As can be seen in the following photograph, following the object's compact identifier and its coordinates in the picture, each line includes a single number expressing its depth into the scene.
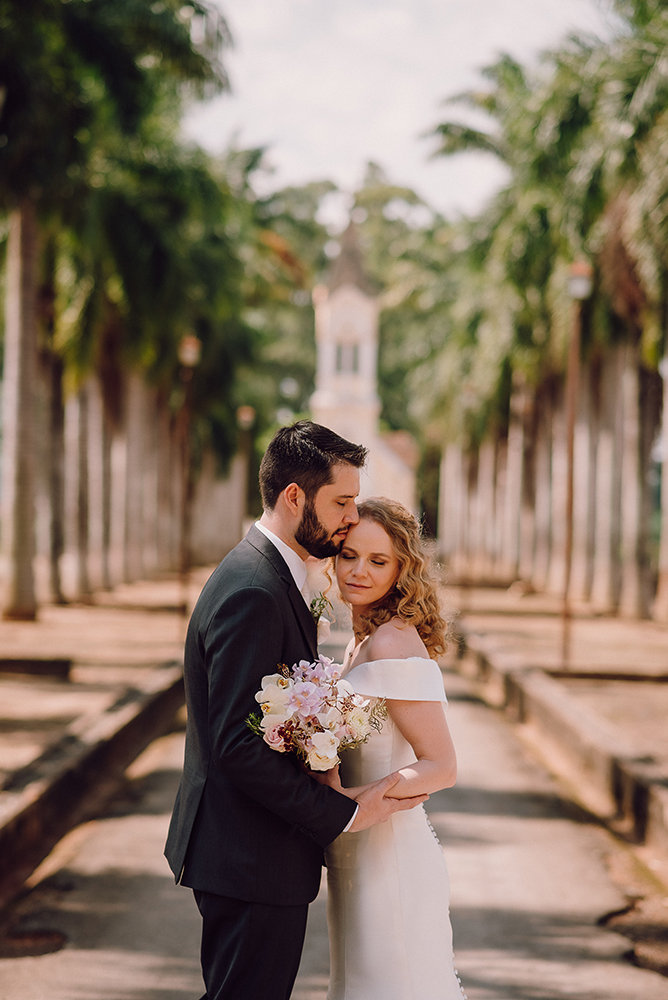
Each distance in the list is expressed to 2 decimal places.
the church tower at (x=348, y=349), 62.69
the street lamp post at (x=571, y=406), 14.55
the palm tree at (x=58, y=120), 15.40
